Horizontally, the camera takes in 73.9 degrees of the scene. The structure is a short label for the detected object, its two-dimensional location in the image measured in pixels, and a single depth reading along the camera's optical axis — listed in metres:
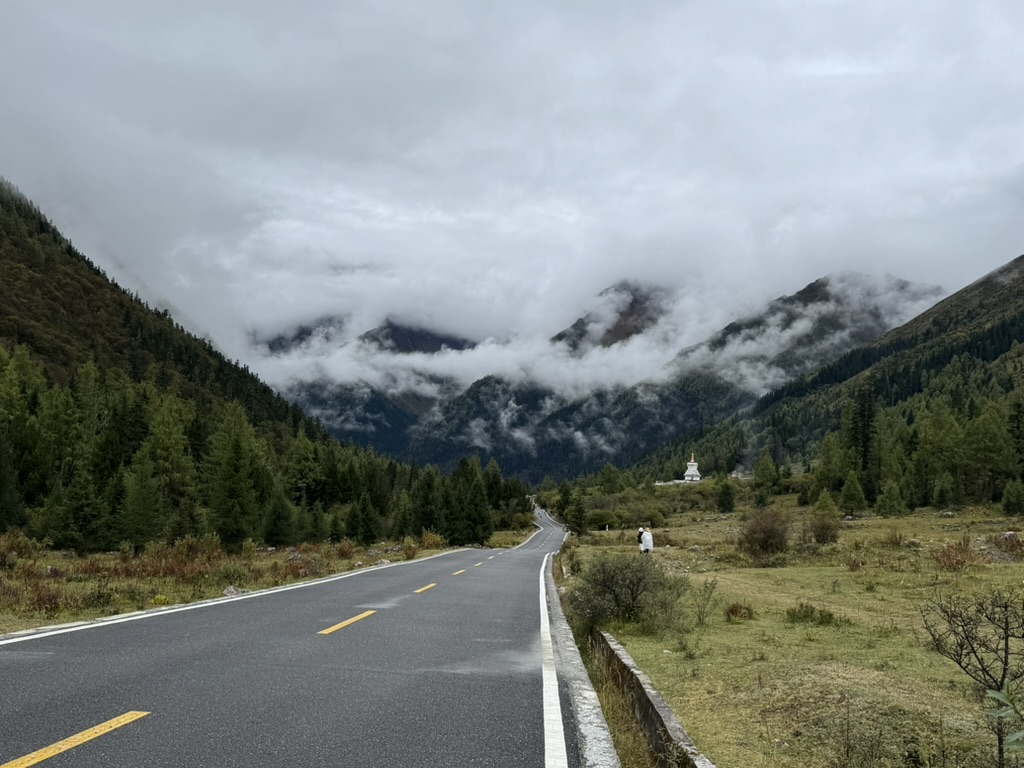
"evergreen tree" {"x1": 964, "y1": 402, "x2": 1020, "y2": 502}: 81.44
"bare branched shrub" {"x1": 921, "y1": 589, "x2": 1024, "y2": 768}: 4.61
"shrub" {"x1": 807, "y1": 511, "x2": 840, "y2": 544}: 40.75
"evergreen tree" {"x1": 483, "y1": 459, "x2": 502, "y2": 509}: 121.44
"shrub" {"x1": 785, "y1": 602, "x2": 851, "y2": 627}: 13.80
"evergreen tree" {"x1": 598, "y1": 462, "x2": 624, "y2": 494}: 173.00
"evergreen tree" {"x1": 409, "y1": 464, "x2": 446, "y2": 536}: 67.75
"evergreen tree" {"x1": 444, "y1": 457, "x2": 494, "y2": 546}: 68.31
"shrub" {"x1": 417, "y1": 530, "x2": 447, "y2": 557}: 49.84
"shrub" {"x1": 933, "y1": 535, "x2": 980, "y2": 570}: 24.13
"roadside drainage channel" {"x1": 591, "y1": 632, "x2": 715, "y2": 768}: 5.10
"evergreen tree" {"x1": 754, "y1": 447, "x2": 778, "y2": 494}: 142.75
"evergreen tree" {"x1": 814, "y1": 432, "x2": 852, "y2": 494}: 110.12
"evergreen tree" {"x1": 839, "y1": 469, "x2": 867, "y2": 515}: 92.12
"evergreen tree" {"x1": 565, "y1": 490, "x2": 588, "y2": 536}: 86.81
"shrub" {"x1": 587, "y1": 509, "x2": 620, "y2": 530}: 112.69
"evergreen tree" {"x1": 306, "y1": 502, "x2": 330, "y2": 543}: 66.62
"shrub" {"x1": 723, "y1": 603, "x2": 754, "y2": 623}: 14.78
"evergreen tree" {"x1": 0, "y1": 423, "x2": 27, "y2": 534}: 49.22
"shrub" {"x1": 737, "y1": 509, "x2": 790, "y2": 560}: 35.56
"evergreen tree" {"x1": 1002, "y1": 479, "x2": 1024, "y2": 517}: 65.00
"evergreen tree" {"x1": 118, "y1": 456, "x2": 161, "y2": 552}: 43.03
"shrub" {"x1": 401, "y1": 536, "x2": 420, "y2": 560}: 35.73
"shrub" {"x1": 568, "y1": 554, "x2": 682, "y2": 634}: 14.27
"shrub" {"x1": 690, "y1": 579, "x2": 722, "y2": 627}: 14.57
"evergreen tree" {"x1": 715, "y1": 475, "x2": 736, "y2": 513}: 128.07
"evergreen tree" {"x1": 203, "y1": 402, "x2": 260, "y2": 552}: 56.00
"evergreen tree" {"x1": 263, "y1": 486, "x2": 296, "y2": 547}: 58.97
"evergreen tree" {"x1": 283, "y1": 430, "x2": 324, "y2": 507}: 101.12
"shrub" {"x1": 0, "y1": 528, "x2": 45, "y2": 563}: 29.85
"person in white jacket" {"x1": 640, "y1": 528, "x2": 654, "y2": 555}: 34.25
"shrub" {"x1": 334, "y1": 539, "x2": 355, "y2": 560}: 33.91
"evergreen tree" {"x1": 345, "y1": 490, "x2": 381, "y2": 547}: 66.19
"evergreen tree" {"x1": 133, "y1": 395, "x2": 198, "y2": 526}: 66.62
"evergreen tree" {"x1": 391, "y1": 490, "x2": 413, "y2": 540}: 70.81
